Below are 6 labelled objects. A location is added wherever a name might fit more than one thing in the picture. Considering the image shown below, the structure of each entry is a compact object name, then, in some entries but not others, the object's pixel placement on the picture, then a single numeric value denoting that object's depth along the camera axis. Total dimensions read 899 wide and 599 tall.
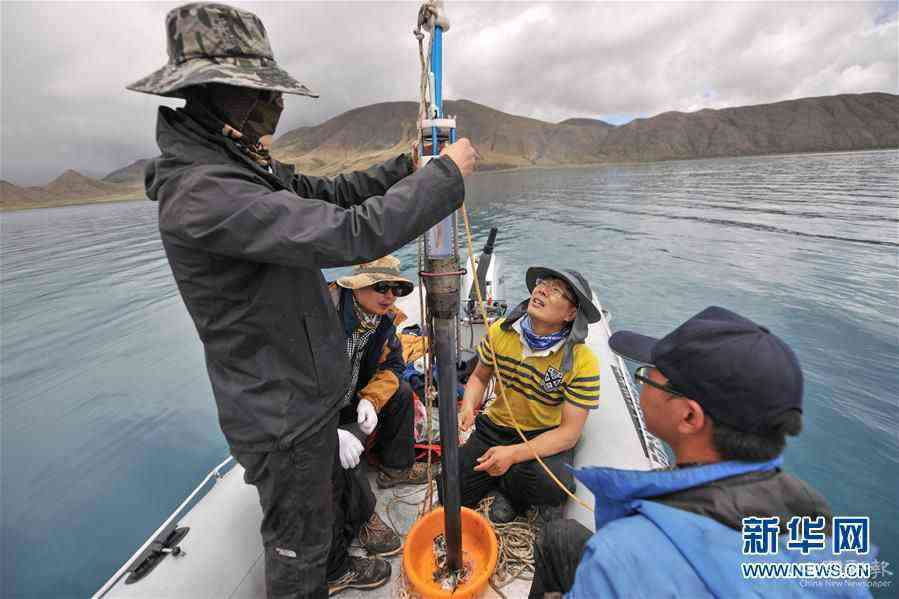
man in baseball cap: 0.89
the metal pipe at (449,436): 1.51
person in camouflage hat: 1.06
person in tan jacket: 2.21
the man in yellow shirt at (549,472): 2.12
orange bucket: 1.90
